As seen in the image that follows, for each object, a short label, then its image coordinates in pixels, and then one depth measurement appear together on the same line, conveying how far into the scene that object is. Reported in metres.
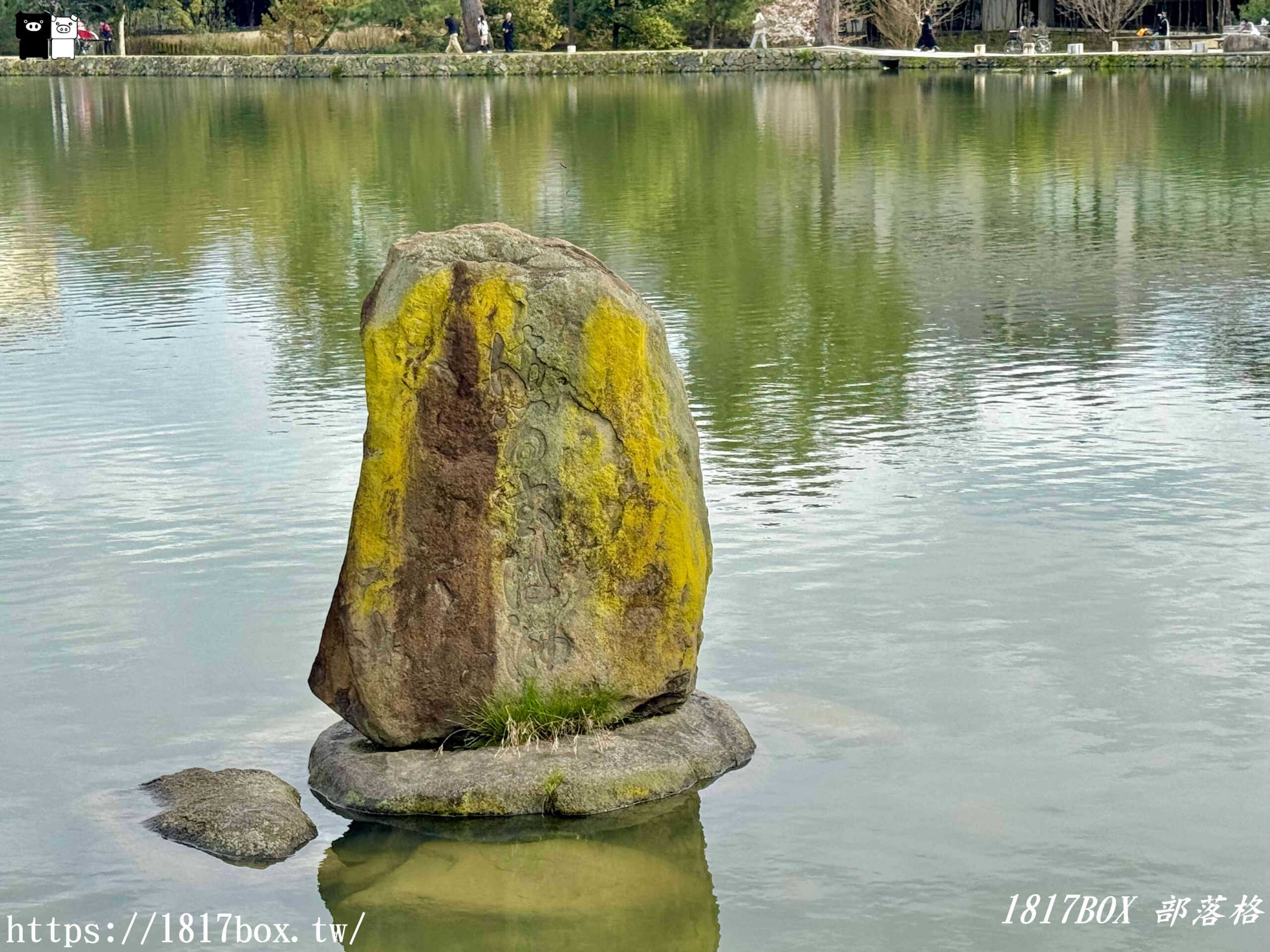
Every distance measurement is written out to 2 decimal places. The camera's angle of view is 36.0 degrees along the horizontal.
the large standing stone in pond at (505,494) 7.29
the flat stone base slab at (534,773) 7.13
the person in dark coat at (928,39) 66.25
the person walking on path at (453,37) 67.00
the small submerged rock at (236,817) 6.86
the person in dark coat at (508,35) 67.06
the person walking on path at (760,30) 66.27
